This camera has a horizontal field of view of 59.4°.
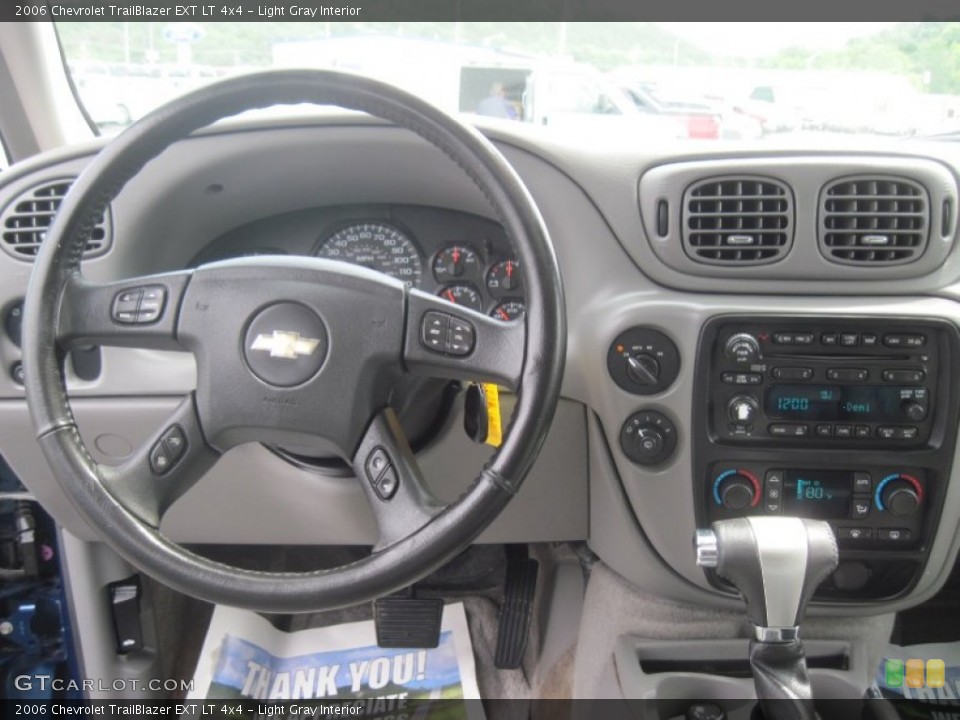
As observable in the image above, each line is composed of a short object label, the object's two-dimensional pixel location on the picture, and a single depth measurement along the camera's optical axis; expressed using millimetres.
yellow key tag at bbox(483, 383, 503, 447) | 955
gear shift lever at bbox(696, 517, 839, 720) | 877
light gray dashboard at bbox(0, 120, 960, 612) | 1130
